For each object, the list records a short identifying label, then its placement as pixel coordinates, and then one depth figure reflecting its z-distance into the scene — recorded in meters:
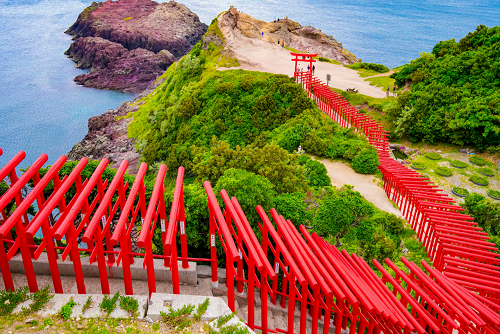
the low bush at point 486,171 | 30.23
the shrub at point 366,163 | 26.83
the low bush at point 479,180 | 28.94
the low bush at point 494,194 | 27.34
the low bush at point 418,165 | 30.60
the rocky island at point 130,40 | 84.75
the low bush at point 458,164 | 31.09
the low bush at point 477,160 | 31.78
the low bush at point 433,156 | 32.34
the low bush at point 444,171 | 29.72
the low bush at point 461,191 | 26.95
